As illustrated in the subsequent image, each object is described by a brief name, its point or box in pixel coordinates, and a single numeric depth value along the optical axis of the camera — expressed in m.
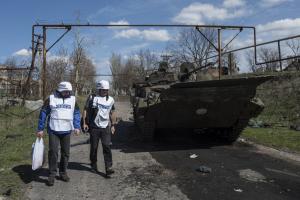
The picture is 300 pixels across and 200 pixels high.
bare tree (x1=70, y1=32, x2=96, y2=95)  25.78
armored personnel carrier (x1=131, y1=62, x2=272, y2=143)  6.56
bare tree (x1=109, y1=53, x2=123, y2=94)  49.17
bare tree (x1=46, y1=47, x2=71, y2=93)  16.50
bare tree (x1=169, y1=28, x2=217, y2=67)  35.13
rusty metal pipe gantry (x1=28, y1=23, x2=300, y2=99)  12.43
